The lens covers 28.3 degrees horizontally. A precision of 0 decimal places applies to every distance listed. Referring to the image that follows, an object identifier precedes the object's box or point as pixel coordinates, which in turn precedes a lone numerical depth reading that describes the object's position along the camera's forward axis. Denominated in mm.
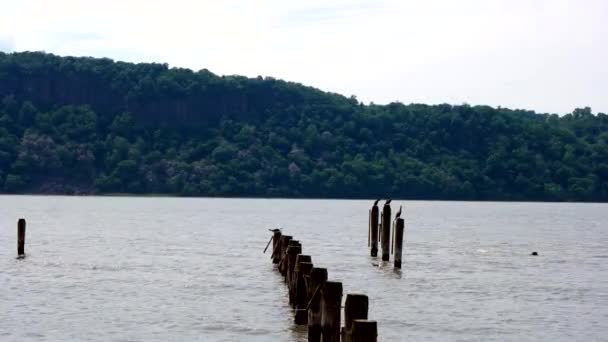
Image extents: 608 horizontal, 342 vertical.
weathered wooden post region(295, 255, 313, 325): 28061
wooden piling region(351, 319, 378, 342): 17178
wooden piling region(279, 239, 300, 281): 41319
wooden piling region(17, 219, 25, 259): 51684
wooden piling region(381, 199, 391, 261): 48259
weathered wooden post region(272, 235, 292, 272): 42925
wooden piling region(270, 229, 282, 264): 49497
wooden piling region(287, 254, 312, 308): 30023
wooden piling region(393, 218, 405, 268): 43997
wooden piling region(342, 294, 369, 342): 19047
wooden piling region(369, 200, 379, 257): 51250
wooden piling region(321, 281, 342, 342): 21828
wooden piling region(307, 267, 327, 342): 23562
